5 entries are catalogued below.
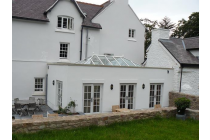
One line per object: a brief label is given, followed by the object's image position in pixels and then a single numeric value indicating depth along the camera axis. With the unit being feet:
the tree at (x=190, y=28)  134.62
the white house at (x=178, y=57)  59.72
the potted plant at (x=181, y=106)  37.76
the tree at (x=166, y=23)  159.12
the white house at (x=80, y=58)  45.14
